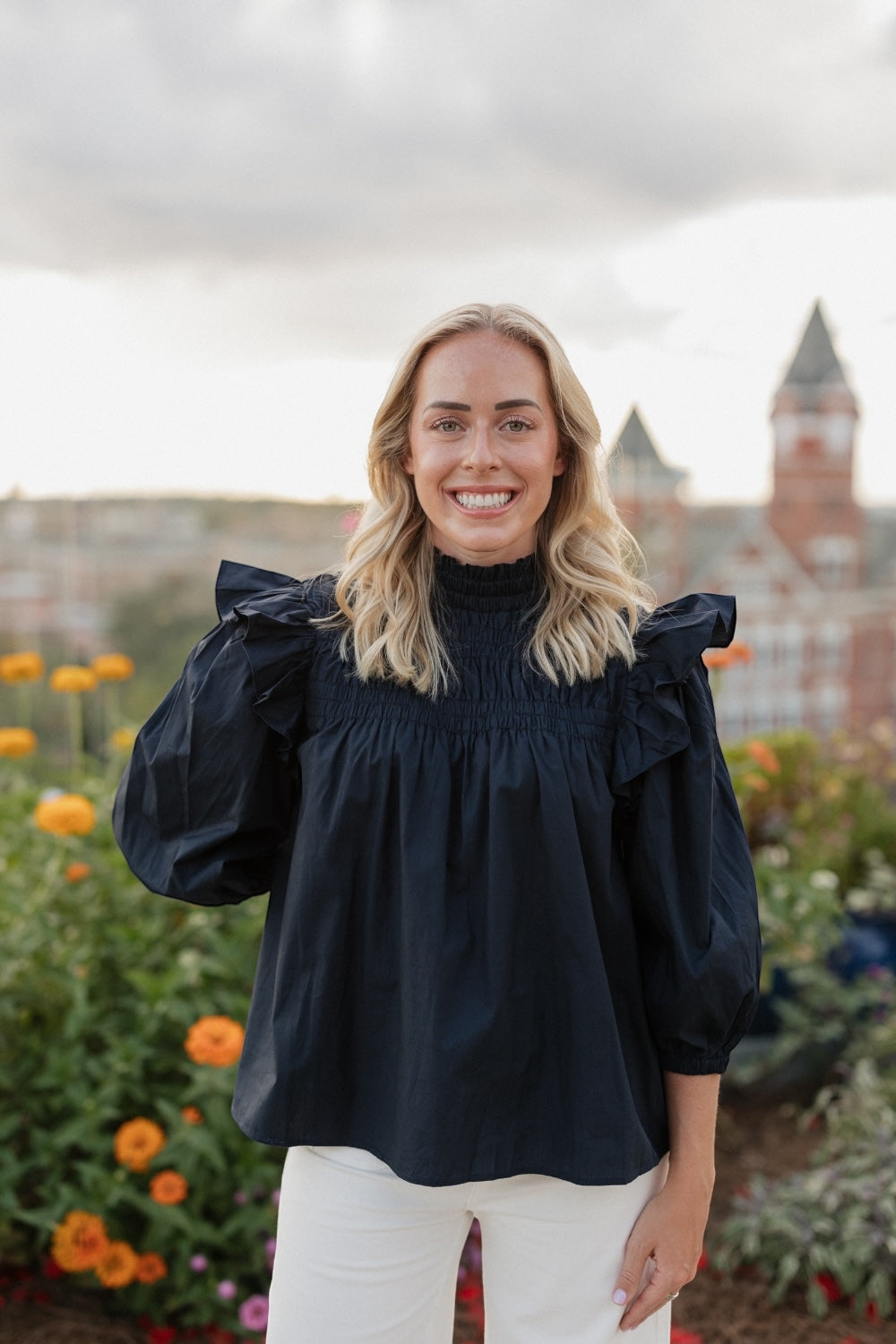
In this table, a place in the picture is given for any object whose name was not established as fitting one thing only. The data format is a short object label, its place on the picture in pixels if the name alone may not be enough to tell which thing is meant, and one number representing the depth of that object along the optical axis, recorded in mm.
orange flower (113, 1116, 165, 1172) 2018
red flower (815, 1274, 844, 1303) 2408
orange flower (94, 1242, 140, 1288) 2070
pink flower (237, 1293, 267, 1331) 2086
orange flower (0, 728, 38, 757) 2637
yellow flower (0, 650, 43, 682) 2816
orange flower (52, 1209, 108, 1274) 2039
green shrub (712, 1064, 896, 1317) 2352
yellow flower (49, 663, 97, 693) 2705
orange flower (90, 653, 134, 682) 2744
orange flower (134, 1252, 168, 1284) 2102
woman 1302
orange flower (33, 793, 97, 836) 2172
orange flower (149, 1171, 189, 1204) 2025
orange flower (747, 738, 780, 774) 2916
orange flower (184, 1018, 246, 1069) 1921
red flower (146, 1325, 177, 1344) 2154
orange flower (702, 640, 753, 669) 2721
